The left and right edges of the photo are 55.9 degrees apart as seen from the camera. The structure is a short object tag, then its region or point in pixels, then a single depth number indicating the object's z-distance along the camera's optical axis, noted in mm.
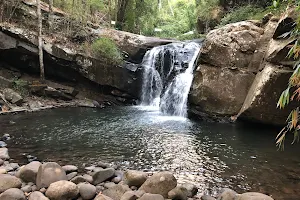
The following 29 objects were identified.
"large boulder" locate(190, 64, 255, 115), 10539
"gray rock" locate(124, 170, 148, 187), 4770
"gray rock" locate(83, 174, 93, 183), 4831
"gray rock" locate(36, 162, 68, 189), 4543
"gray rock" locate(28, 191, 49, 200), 4039
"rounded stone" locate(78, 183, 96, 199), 4309
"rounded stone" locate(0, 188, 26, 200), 3988
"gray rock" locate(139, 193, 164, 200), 3996
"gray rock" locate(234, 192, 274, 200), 3957
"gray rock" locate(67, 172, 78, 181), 5004
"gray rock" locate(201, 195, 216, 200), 4398
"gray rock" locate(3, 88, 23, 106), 11867
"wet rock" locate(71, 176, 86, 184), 4707
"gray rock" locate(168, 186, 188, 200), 4293
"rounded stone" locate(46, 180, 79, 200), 4156
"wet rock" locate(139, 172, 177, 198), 4398
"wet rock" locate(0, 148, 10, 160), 6070
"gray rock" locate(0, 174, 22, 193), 4344
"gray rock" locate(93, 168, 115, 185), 4934
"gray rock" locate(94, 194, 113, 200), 4069
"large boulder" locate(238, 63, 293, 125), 8844
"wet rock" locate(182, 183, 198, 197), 4613
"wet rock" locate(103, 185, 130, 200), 4387
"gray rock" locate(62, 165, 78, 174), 5282
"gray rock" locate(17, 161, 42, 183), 4785
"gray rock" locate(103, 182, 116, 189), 4774
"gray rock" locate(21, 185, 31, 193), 4434
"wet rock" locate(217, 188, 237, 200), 4215
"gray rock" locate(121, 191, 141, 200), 4094
